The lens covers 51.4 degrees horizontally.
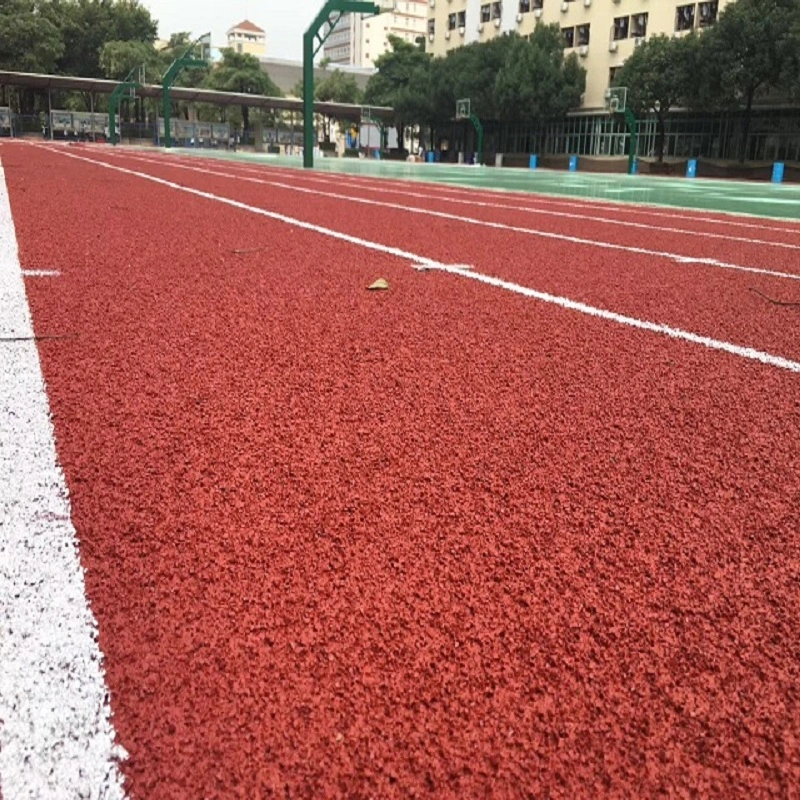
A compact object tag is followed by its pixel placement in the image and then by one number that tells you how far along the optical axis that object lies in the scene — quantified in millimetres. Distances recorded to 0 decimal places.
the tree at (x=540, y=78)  48875
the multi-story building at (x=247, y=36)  163938
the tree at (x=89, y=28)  72562
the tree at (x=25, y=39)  63312
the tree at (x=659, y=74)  40281
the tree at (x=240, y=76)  76062
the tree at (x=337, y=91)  84812
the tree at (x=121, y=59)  67938
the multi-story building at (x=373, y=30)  159625
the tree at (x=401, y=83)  58062
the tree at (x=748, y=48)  35688
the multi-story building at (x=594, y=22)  44906
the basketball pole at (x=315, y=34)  26016
